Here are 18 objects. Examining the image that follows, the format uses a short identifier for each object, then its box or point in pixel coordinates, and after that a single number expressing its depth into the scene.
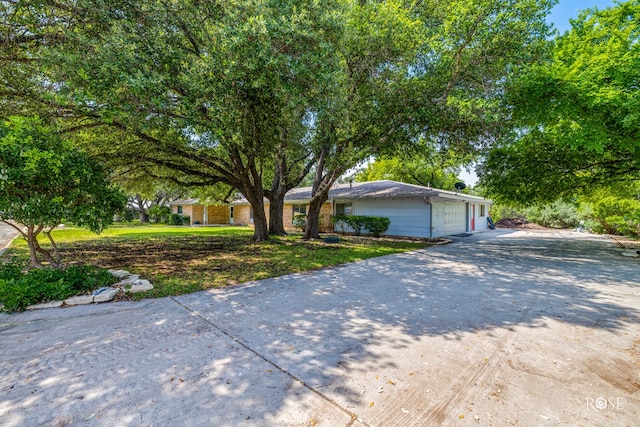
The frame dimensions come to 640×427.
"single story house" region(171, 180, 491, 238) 15.16
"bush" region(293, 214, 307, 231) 19.69
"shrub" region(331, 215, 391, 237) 15.79
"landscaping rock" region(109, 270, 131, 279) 6.14
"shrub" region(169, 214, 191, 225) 28.56
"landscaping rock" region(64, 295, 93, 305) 4.77
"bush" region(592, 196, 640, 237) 14.78
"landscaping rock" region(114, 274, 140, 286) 5.62
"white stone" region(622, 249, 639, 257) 9.82
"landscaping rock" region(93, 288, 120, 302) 4.93
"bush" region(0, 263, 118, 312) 4.47
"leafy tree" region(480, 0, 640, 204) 7.50
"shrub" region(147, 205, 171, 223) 30.93
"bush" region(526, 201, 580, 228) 22.09
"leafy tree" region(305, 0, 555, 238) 7.77
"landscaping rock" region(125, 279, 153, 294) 5.39
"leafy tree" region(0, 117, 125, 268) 4.58
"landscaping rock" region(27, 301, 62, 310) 4.55
